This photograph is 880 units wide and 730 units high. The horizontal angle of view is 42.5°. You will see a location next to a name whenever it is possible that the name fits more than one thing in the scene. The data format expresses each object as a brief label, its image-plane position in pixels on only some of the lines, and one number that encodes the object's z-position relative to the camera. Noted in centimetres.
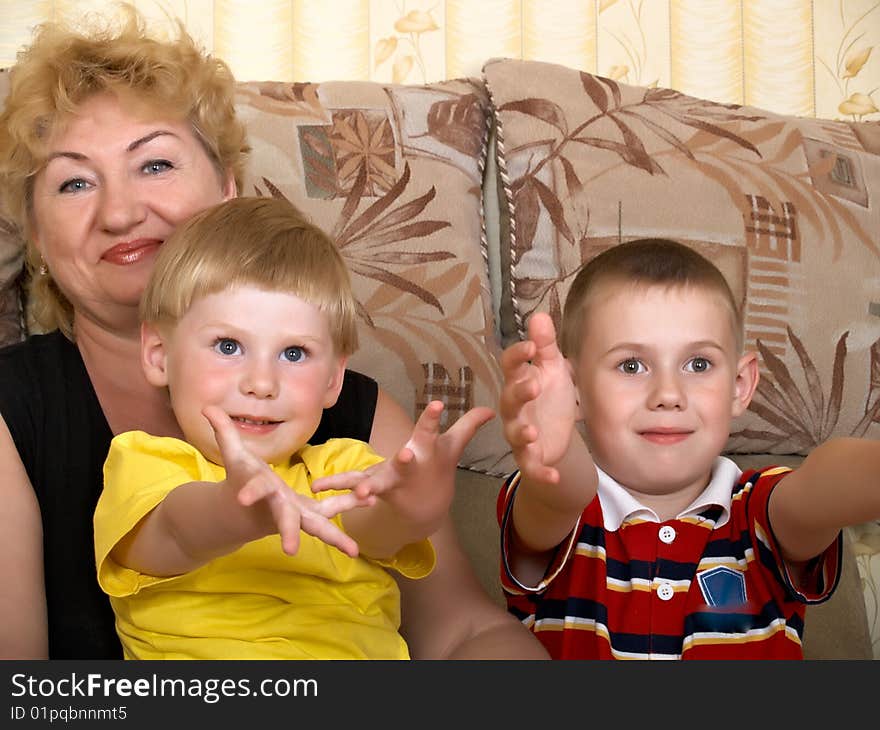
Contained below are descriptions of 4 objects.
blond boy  109
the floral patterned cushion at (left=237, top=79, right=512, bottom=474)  171
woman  135
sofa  172
